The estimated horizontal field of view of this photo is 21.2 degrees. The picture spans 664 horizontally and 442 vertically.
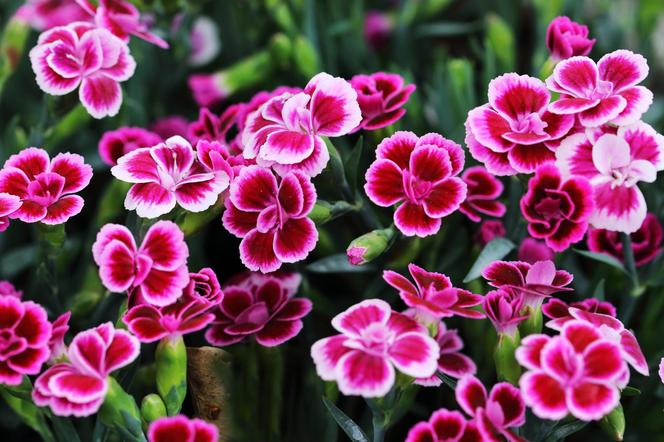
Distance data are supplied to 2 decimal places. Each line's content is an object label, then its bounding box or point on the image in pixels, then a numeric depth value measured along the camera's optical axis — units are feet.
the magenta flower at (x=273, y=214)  2.00
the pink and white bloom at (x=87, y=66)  2.15
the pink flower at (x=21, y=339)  1.91
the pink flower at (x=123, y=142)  2.20
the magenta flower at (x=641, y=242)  2.23
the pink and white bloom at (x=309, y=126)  2.01
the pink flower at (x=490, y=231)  2.23
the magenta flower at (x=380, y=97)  2.13
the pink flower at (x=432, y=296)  1.92
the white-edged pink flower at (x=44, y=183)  2.01
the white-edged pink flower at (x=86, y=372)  1.88
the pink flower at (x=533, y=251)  2.20
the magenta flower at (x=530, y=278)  1.98
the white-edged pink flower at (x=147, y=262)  1.94
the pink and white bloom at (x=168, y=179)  2.00
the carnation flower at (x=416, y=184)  2.02
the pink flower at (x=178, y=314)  1.94
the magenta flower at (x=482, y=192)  2.16
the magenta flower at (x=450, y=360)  1.99
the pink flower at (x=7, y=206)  1.98
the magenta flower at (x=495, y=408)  1.89
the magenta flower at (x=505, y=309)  1.97
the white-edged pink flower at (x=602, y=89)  2.01
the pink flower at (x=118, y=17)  2.24
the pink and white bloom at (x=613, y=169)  2.02
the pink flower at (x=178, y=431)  1.89
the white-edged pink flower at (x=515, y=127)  2.02
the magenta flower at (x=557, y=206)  2.00
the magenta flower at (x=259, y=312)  2.09
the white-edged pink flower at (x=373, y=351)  1.86
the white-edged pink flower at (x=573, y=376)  1.84
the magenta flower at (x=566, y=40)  2.15
